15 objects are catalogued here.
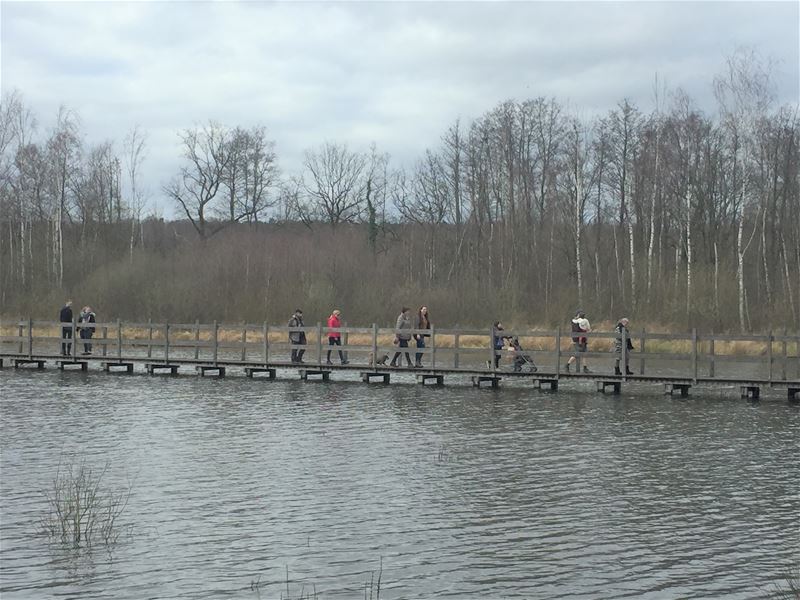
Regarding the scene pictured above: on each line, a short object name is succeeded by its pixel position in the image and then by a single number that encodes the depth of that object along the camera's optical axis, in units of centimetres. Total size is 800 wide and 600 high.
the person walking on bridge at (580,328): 2966
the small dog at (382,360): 3158
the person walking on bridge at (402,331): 3095
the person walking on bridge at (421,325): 3122
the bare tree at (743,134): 4438
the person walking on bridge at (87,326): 3534
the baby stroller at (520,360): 2941
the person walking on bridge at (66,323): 3634
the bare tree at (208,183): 7531
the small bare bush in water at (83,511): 1227
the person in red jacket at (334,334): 3168
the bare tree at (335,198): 7838
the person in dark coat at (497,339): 2932
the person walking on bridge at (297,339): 3203
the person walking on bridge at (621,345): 2783
